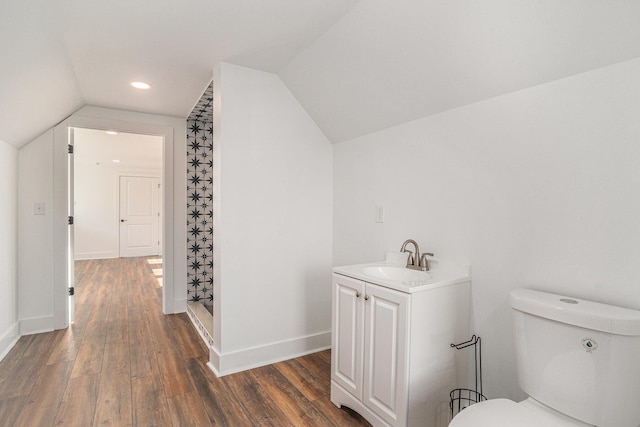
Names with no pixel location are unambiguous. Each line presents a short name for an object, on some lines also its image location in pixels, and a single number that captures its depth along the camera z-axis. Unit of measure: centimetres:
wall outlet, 230
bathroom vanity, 150
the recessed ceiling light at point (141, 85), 267
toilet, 105
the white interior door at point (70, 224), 320
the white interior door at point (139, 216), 761
